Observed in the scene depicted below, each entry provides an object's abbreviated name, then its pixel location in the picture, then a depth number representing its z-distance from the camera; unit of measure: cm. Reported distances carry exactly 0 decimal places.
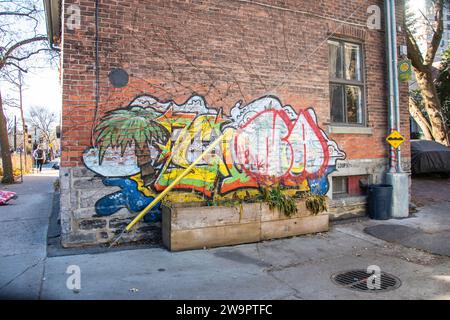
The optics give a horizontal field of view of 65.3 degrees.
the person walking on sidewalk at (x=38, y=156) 2511
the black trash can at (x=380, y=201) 794
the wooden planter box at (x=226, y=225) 552
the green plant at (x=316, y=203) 664
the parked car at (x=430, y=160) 1352
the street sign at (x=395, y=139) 827
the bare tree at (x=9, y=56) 1675
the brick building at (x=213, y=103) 569
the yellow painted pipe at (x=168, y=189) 579
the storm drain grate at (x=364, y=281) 427
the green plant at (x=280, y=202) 630
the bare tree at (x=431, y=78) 1564
